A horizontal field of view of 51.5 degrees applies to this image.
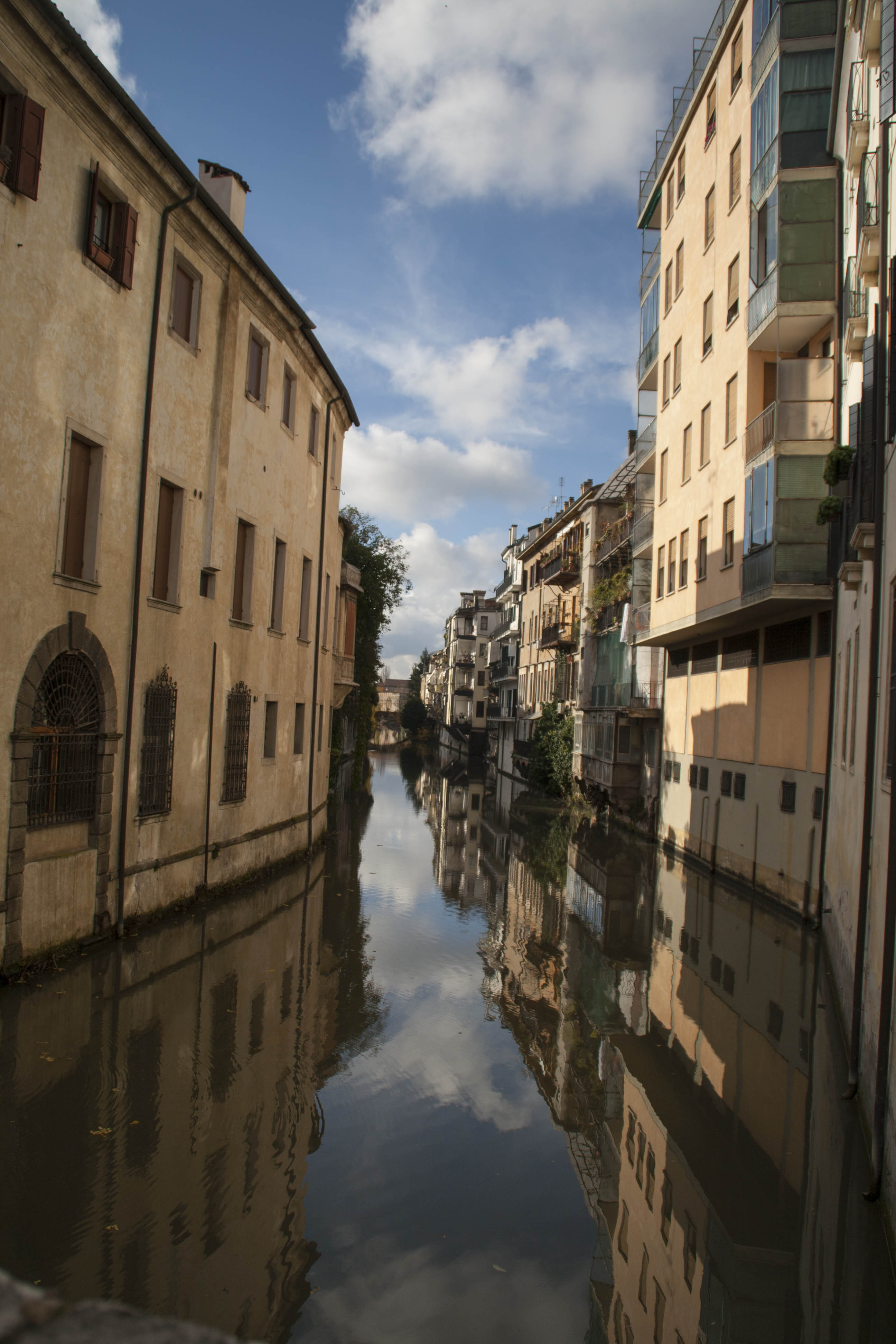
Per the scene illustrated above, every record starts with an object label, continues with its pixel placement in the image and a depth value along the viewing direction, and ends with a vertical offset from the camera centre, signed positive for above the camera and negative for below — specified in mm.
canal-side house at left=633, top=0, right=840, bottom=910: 16188 +5647
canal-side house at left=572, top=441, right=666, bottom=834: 28031 +1162
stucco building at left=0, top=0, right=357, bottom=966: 9336 +2354
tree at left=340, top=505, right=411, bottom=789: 41531 +5208
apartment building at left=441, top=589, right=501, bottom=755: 77812 +2706
